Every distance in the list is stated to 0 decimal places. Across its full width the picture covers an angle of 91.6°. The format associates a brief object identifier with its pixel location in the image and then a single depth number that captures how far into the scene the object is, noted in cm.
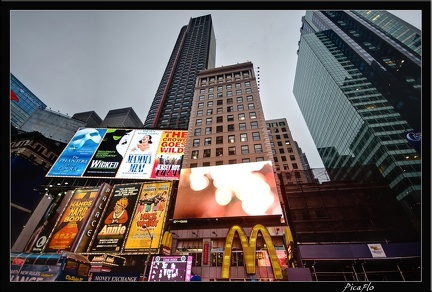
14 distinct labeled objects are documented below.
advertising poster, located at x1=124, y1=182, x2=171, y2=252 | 2353
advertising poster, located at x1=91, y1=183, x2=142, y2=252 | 2417
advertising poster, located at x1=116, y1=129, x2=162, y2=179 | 2993
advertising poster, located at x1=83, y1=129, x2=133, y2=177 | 3023
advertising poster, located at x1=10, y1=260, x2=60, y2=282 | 1060
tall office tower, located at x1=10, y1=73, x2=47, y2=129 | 10188
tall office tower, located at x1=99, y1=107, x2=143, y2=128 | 13409
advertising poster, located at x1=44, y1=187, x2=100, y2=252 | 2456
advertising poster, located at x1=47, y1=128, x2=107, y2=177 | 3016
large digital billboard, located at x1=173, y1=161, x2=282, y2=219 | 2412
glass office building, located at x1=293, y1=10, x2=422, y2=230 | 5328
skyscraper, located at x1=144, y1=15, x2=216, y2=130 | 7800
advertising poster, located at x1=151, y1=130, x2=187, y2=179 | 3034
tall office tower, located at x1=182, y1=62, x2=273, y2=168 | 3378
